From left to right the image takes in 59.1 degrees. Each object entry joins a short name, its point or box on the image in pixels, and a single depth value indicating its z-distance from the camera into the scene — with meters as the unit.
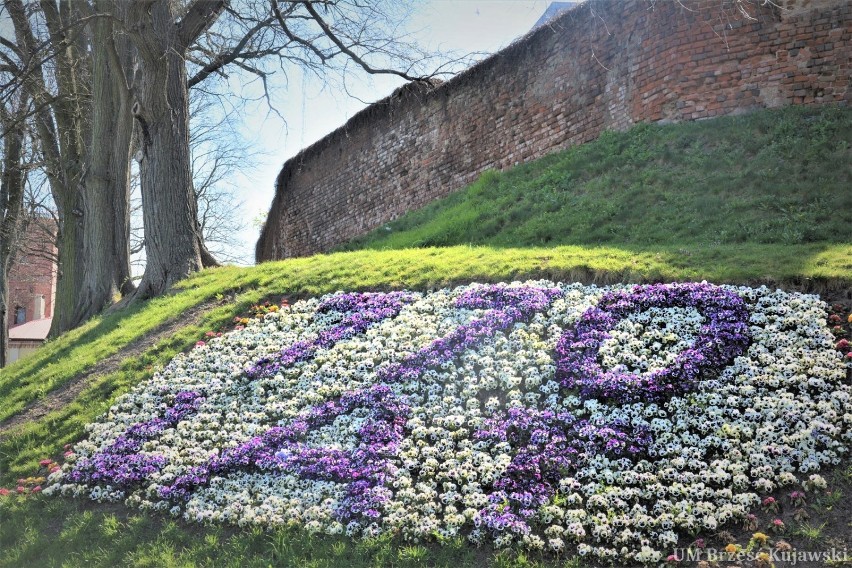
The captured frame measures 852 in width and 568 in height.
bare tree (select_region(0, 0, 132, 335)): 12.99
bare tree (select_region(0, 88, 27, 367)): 16.25
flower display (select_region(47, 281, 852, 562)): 5.06
